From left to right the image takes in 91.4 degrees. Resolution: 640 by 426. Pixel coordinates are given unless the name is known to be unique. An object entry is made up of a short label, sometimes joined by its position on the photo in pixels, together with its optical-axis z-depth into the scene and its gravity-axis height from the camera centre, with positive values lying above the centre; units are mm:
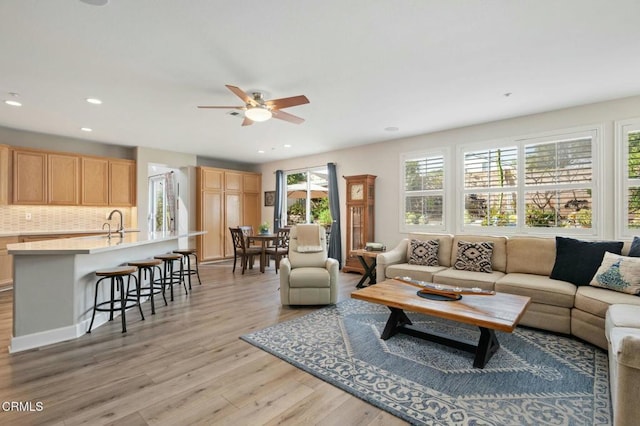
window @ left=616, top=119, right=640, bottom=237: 3809 +453
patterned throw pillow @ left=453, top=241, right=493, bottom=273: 4090 -596
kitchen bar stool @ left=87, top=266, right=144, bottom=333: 3201 -747
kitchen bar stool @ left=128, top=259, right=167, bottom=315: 3680 -648
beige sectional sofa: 2877 -781
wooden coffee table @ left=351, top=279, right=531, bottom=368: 2383 -798
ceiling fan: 3204 +1155
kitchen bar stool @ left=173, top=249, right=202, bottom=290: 4988 -649
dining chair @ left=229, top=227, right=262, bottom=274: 6480 -788
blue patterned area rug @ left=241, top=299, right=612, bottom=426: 1943 -1236
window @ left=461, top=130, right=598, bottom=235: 4195 +408
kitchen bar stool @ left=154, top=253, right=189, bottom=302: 4414 -773
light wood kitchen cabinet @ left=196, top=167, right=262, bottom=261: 7656 +166
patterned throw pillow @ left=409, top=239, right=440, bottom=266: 4527 -599
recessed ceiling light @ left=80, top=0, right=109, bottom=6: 2104 +1421
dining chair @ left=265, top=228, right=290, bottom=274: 6540 -798
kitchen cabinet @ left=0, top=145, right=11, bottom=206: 5008 +626
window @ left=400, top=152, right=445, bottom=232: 5504 +375
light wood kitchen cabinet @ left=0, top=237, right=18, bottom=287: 4855 -818
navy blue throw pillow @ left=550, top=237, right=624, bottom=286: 3346 -515
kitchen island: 2834 -760
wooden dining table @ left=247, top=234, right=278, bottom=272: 6359 -577
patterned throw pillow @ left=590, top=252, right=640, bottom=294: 2925 -601
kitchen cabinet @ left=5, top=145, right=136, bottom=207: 5207 +611
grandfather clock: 6148 -40
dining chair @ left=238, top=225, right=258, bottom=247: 6645 -456
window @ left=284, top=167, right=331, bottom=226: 7659 +392
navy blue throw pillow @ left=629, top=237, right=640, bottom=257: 3215 -376
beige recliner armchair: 4031 -927
